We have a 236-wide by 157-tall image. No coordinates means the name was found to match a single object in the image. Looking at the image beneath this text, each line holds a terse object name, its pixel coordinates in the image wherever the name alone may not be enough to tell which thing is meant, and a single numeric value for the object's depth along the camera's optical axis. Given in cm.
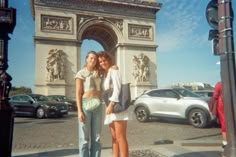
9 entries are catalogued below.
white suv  986
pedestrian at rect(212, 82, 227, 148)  524
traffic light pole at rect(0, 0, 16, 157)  384
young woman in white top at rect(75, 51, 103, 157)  373
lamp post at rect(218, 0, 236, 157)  419
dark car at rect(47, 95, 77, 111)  1922
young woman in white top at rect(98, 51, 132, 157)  378
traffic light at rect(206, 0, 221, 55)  440
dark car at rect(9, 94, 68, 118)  1424
